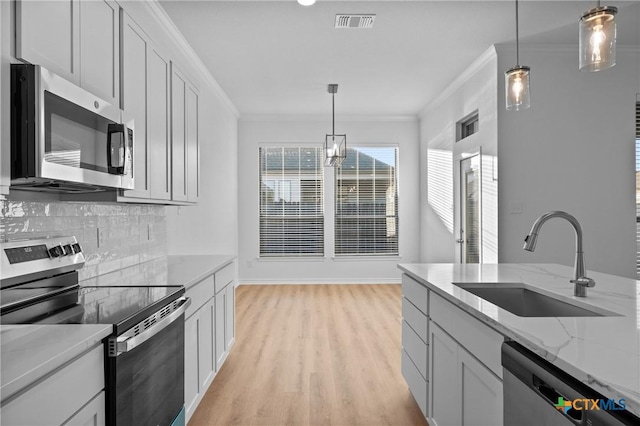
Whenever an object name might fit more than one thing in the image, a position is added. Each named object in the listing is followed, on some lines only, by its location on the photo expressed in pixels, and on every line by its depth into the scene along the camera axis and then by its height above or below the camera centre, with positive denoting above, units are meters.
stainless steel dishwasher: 0.82 -0.44
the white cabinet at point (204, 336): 2.22 -0.79
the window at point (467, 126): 4.90 +1.16
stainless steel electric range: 1.36 -0.38
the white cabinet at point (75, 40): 1.42 +0.73
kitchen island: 0.89 -0.34
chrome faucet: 1.62 -0.16
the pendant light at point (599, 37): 1.56 +0.71
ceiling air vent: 3.29 +1.65
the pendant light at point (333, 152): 4.86 +0.78
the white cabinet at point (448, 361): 1.39 -0.65
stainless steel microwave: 1.36 +0.31
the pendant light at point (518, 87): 2.16 +0.70
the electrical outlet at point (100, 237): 2.39 -0.13
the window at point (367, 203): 7.05 +0.21
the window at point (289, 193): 7.01 +0.39
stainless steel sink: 1.93 -0.41
